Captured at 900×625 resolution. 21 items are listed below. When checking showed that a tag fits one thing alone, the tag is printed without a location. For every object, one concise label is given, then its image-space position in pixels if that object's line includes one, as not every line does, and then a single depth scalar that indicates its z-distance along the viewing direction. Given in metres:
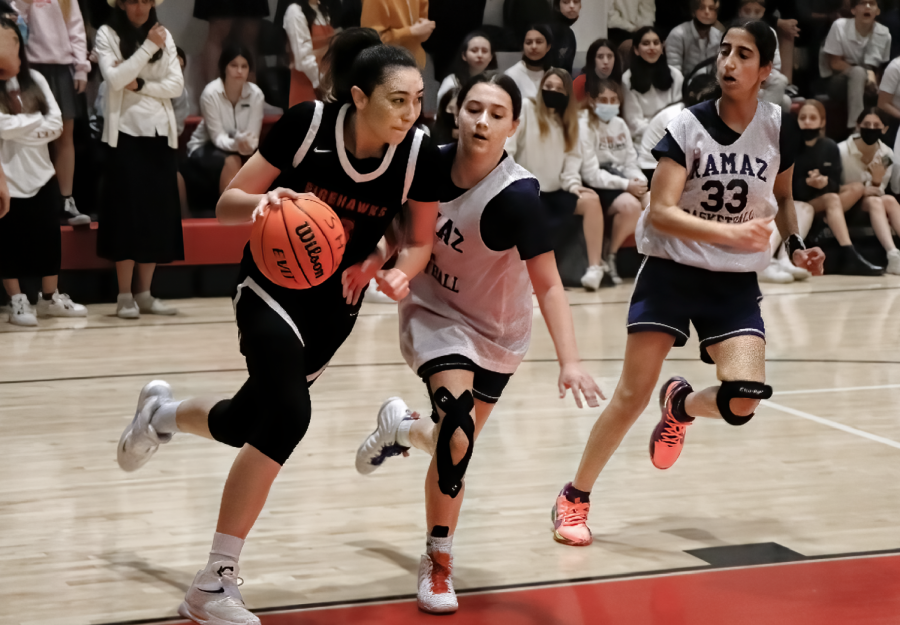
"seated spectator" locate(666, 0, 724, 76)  20.39
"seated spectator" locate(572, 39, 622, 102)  18.47
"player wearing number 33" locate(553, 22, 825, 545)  6.43
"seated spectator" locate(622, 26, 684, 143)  19.09
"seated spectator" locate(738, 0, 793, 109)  20.02
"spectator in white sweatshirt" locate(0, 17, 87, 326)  14.12
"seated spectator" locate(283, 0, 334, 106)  17.33
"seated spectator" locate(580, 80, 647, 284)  18.09
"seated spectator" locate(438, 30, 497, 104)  17.31
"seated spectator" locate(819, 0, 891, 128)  21.91
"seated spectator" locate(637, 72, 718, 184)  18.30
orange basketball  5.00
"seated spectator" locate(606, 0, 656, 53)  20.69
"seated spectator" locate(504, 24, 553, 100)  17.69
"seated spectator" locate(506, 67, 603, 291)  17.33
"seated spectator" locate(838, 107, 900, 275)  20.09
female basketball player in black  5.22
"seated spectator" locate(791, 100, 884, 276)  19.62
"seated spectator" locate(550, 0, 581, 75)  18.87
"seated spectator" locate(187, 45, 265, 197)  16.75
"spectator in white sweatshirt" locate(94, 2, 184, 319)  14.64
